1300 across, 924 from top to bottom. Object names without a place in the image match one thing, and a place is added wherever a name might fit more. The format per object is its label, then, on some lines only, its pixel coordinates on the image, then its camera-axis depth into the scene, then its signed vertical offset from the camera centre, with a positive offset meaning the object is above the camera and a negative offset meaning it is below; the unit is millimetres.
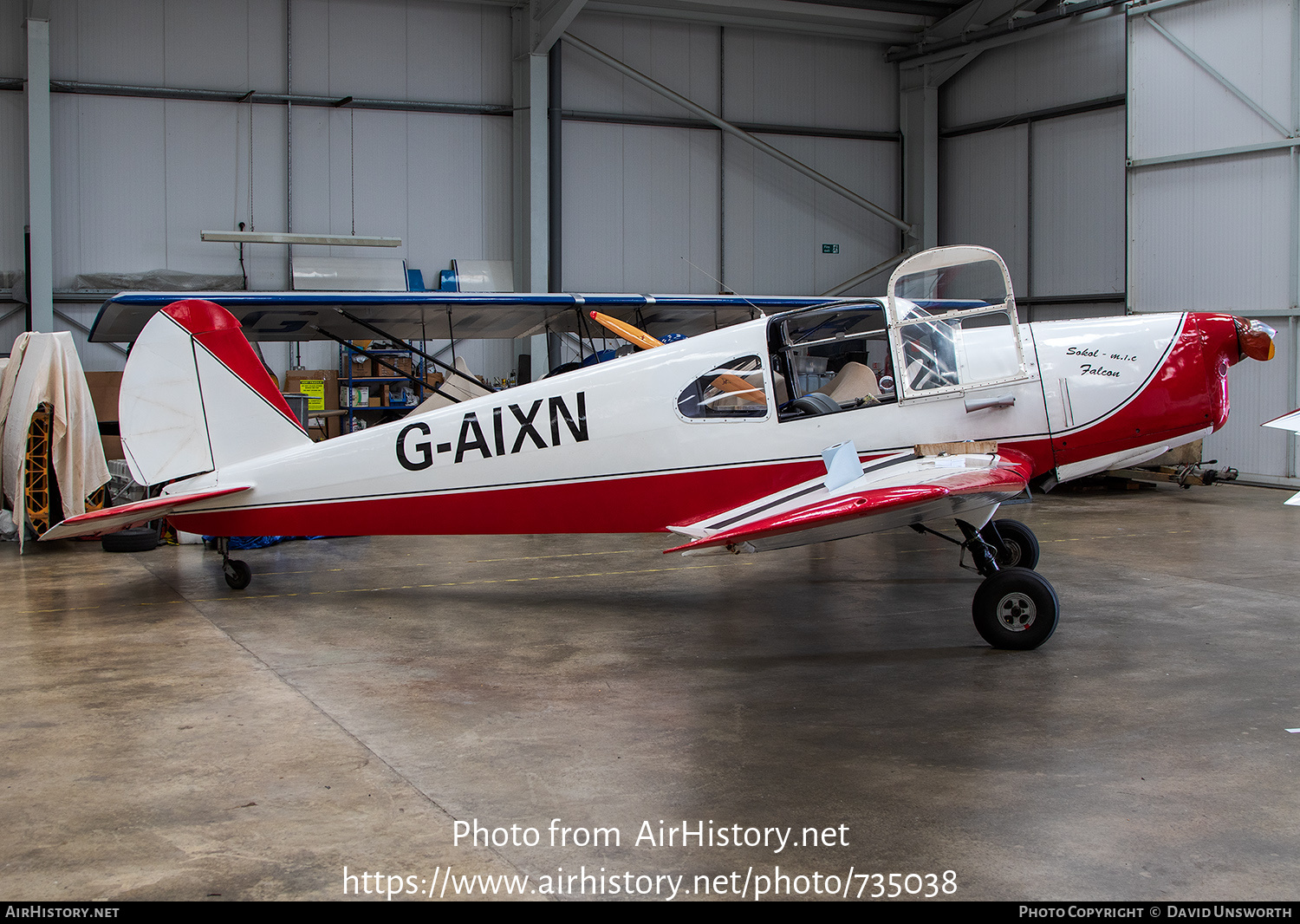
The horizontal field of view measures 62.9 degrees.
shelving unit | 16312 +872
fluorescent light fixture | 15695 +3018
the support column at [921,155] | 20500 +5474
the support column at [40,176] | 14727 +3653
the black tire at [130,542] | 9508 -915
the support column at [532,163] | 17344 +4525
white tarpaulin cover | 9797 +233
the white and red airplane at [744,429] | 6160 +55
